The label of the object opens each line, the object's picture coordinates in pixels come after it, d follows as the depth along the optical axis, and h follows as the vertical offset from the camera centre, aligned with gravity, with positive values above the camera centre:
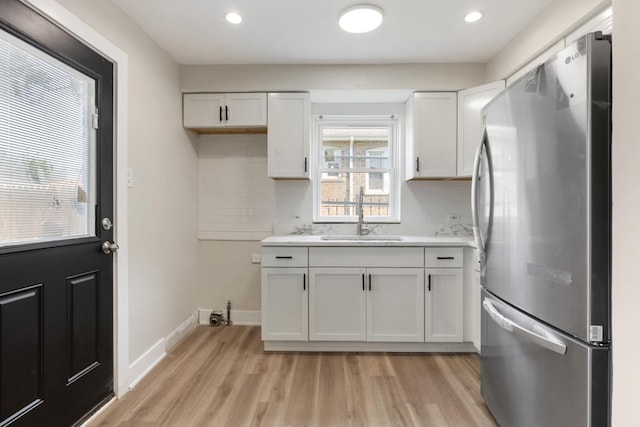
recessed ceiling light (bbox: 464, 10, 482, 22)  2.02 +1.29
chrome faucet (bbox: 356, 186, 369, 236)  2.99 -0.03
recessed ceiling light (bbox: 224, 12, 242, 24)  2.03 +1.29
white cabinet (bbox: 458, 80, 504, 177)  2.56 +0.76
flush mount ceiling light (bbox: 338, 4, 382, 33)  1.95 +1.25
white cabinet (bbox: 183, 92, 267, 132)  2.77 +0.91
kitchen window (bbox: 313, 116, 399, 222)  3.20 +0.46
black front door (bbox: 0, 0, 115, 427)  1.29 -0.06
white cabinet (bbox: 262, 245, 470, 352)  2.46 -0.68
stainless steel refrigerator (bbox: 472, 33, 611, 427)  0.98 -0.10
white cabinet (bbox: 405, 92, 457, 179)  2.72 +0.70
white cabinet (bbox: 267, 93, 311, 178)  2.75 +0.70
